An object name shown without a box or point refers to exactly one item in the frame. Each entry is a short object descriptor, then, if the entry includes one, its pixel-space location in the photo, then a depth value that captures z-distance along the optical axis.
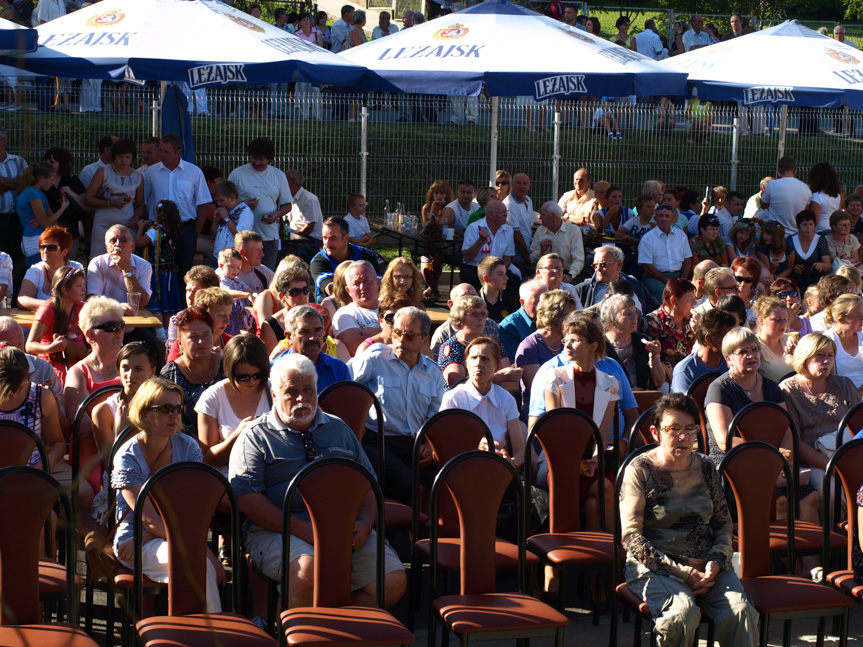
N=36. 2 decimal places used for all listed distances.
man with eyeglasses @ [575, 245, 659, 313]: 8.37
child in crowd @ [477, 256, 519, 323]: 8.13
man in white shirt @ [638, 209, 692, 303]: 10.45
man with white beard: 4.47
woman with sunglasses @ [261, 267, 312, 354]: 6.93
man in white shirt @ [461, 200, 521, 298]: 10.27
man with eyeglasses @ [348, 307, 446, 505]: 5.82
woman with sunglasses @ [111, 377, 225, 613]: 4.28
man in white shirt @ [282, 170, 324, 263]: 11.34
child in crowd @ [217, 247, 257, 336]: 7.81
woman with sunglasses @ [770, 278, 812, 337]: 7.68
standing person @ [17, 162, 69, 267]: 9.70
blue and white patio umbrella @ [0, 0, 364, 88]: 9.63
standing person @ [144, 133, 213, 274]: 10.03
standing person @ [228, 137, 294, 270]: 10.50
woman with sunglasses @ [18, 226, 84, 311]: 7.48
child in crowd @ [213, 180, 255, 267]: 9.69
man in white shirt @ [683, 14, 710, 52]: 24.32
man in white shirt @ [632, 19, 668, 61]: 22.91
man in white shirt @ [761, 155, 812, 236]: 12.23
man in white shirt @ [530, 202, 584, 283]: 10.58
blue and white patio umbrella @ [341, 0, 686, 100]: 10.63
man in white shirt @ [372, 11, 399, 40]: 19.50
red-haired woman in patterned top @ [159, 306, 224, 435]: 5.47
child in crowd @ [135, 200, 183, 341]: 9.19
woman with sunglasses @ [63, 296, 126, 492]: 5.61
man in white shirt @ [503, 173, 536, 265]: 11.40
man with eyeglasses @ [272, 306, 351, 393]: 5.74
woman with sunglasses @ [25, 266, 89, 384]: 6.50
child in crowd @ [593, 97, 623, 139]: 13.36
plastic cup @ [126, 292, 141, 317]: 7.78
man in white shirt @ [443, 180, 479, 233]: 11.62
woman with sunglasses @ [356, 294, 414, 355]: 6.59
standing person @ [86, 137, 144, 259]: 10.16
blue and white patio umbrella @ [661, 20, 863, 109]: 12.10
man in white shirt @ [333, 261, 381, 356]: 7.13
